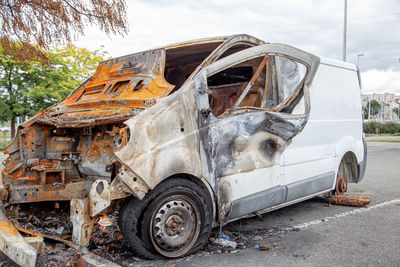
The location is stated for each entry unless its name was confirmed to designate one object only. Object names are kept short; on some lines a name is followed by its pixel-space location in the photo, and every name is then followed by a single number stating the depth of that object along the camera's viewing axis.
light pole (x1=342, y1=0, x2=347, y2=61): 20.44
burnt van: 2.98
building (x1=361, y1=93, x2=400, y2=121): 145.25
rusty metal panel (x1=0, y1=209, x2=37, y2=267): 2.44
